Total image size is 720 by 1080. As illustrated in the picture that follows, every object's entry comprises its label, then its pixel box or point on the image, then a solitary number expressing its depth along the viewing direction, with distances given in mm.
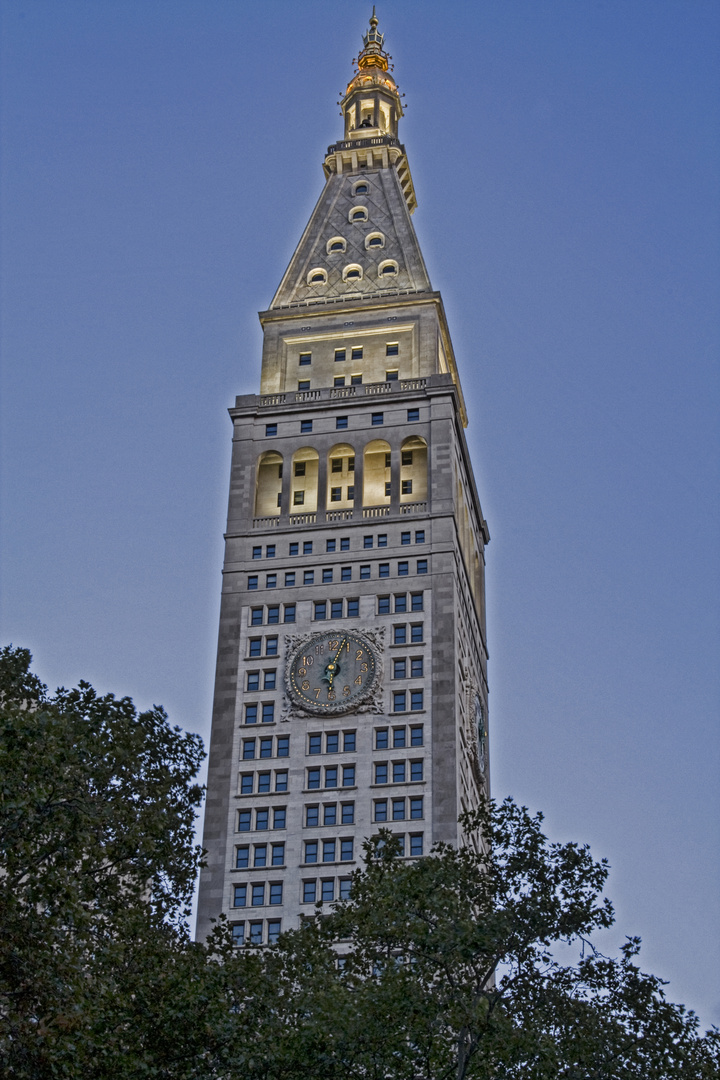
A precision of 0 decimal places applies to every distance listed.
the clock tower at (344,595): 87375
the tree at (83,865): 39250
